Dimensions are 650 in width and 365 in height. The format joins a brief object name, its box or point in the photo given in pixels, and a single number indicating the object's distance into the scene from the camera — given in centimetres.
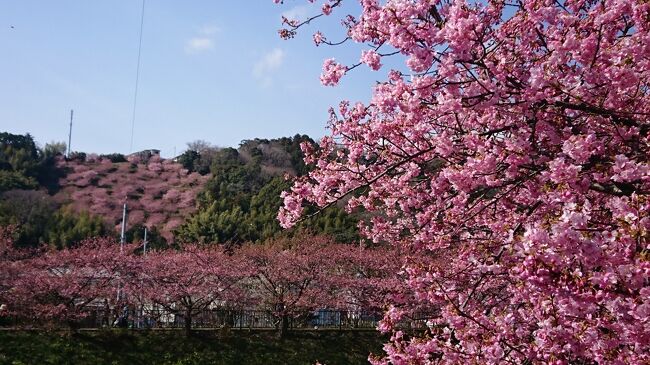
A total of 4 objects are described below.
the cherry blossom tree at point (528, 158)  278
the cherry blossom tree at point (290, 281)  1769
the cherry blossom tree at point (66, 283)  1457
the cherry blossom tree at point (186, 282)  1670
